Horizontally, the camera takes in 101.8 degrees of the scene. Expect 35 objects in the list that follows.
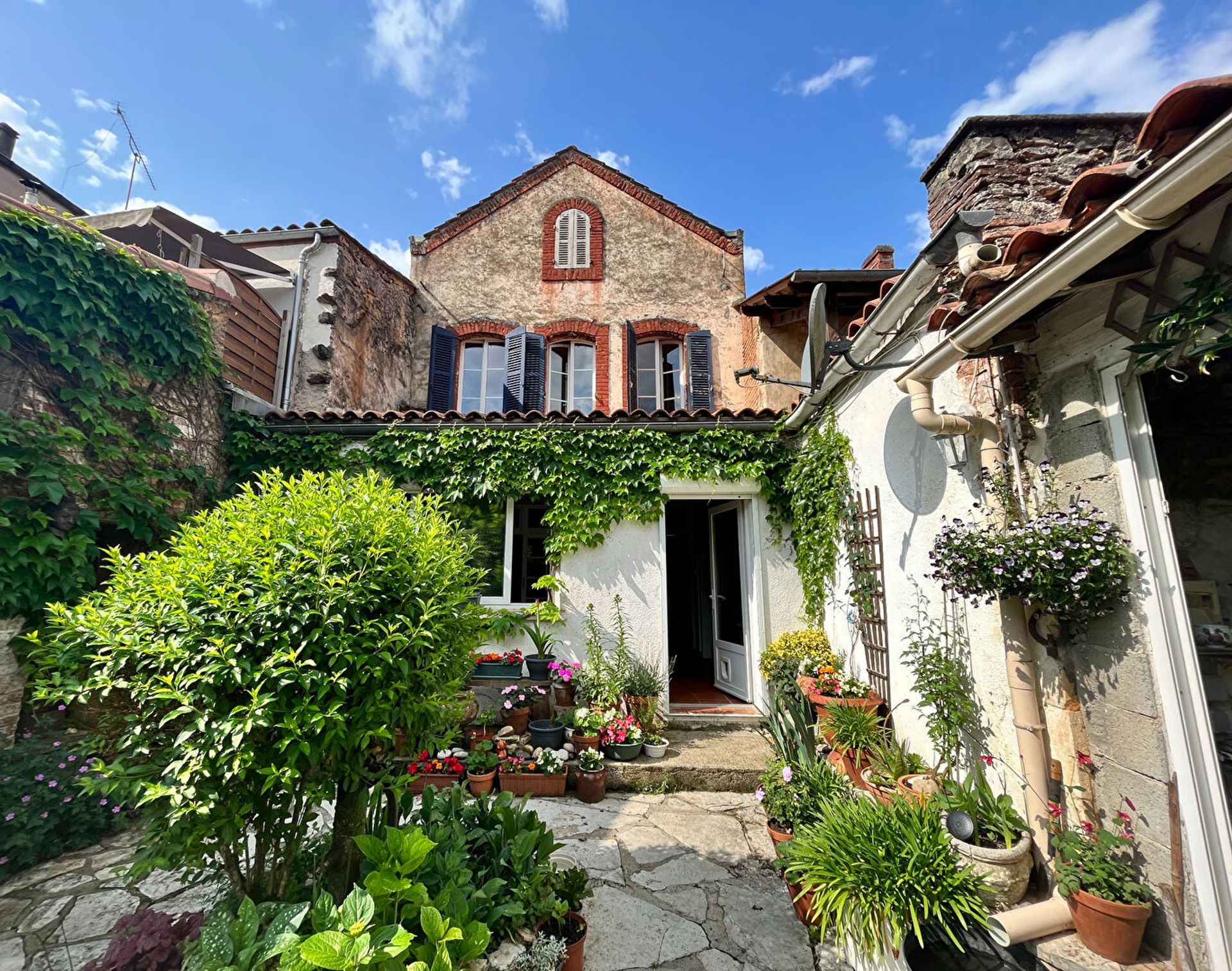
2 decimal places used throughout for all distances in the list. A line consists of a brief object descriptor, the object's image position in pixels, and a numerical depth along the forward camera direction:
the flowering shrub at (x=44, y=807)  3.57
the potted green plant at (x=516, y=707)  5.63
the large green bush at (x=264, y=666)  2.06
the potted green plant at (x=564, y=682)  5.95
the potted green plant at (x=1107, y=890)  2.24
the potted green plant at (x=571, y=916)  2.55
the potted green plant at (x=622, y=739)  5.20
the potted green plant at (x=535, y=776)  4.81
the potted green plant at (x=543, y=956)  2.27
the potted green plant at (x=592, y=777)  4.74
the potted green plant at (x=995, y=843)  2.66
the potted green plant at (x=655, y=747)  5.27
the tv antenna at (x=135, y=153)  8.93
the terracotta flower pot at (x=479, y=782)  4.71
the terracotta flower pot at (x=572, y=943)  2.51
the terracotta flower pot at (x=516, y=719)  5.63
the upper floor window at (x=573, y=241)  10.82
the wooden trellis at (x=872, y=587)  4.59
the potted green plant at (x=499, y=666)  6.03
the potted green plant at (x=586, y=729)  5.25
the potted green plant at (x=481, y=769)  4.72
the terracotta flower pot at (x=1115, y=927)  2.23
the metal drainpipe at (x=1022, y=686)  2.81
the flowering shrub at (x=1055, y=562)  2.41
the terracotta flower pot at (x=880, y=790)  3.40
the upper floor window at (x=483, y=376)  10.23
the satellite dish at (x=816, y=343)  4.68
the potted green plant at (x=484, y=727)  5.33
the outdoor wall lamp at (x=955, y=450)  3.49
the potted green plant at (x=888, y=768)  3.71
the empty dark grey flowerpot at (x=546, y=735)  5.24
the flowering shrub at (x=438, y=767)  4.81
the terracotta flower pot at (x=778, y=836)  3.50
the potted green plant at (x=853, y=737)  4.16
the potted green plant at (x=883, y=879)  2.41
